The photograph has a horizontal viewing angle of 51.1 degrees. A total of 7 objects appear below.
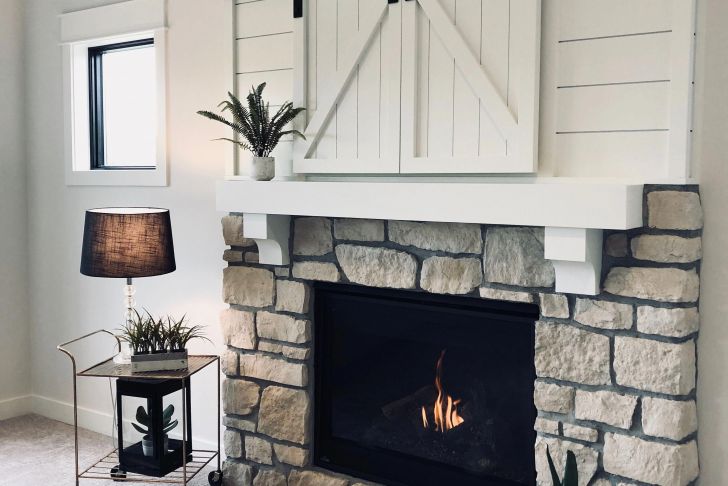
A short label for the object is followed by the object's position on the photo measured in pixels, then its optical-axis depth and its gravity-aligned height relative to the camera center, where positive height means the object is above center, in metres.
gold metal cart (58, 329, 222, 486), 3.14 -1.17
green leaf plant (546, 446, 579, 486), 2.29 -0.83
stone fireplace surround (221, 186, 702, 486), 2.30 -0.42
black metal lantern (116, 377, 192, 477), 3.18 -1.02
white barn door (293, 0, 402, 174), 2.78 +0.41
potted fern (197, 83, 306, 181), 2.96 +0.25
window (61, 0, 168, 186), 3.73 +0.52
